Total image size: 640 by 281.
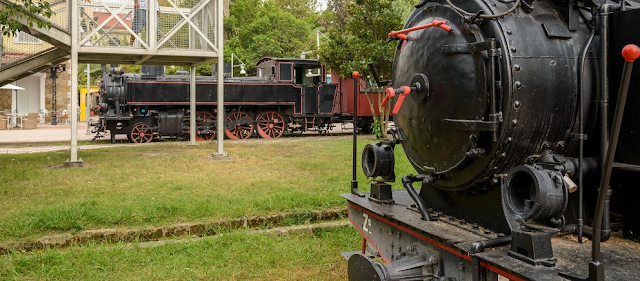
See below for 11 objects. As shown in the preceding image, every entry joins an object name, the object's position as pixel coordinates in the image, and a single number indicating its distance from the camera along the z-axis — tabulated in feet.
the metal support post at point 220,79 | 36.40
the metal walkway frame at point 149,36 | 32.19
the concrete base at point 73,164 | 30.96
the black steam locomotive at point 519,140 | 6.92
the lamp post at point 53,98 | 87.97
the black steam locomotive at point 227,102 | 55.93
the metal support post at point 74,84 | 31.50
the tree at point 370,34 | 50.88
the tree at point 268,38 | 123.54
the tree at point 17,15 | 21.32
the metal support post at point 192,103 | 43.86
